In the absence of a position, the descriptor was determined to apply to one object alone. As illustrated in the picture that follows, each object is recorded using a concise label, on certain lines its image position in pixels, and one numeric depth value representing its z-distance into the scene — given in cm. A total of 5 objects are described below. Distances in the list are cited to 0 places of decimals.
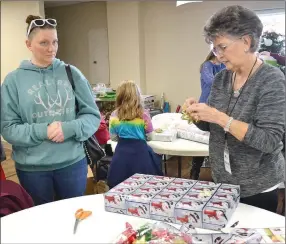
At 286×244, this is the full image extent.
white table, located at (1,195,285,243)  86
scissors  94
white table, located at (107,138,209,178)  185
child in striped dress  198
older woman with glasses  91
